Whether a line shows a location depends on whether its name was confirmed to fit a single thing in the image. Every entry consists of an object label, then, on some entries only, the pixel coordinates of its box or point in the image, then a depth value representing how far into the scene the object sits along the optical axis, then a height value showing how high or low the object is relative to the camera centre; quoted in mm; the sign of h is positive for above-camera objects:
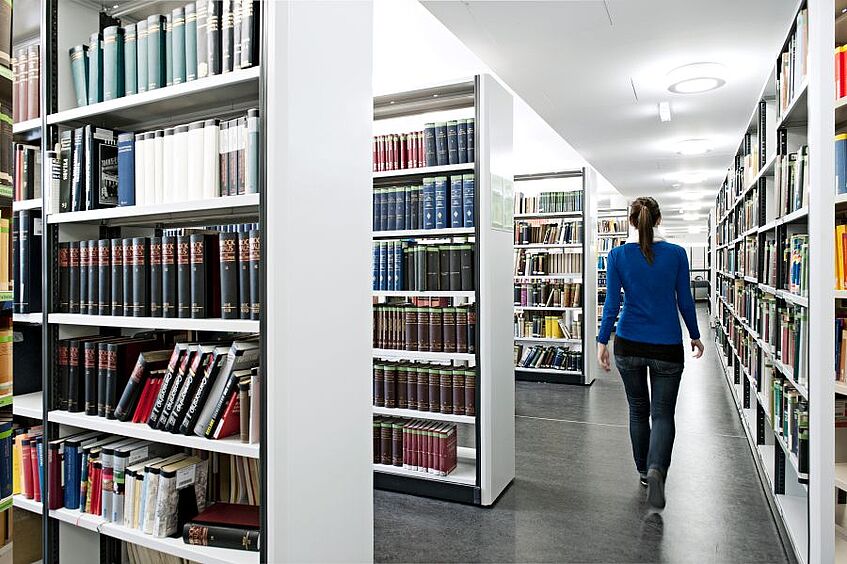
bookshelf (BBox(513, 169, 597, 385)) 6645 -44
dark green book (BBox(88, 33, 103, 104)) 2061 +783
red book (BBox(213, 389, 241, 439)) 1718 -420
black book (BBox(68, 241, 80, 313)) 2107 +19
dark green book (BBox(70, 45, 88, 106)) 2113 +795
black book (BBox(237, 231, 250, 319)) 1687 +16
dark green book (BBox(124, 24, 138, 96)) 1988 +782
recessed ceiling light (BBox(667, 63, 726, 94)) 4926 +1802
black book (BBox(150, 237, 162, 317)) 1903 +8
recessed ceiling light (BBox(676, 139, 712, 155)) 7684 +1835
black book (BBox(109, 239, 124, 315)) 2000 +10
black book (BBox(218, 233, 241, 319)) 1712 +19
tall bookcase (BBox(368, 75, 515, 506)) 3189 -90
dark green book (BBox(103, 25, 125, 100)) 2006 +785
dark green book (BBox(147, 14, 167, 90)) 1930 +786
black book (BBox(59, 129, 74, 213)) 2113 +426
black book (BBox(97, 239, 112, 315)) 2037 +17
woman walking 3084 -258
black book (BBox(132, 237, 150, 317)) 1939 +12
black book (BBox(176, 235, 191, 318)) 1842 +9
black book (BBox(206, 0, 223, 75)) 1763 +770
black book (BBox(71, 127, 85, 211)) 2088 +415
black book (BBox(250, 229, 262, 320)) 1664 +18
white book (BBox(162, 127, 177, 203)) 1885 +377
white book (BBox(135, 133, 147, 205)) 1957 +398
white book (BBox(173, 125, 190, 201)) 1852 +388
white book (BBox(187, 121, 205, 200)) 1806 +381
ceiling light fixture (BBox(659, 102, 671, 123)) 6005 +1814
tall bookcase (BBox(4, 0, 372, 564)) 1581 +61
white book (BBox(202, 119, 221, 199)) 1771 +379
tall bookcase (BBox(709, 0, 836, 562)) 2045 -33
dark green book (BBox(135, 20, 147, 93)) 1959 +785
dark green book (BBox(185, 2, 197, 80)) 1827 +772
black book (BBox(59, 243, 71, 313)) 2131 +19
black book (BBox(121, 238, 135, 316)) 1967 +6
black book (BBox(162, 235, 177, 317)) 1873 +11
